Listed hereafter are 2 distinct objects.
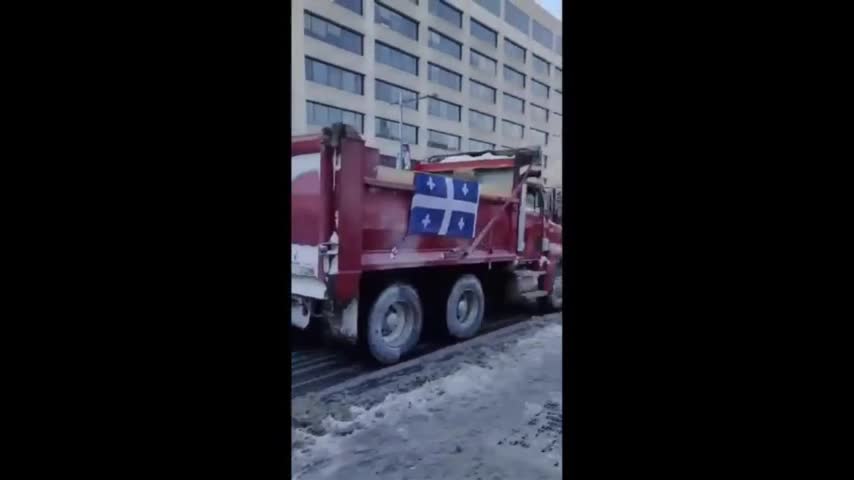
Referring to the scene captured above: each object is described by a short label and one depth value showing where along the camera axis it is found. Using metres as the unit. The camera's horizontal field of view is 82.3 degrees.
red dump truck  4.01
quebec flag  4.53
